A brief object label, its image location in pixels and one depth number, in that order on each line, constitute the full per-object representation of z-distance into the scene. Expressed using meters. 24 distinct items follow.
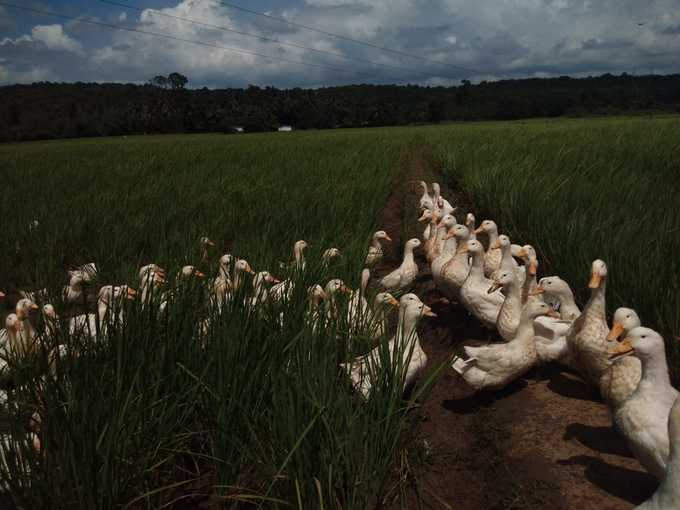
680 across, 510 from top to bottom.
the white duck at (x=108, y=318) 2.65
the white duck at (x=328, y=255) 4.75
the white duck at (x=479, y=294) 4.47
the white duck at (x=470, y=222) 6.46
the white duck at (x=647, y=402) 2.42
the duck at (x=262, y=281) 3.59
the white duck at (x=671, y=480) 1.97
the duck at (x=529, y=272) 4.48
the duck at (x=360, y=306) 3.48
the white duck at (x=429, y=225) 7.12
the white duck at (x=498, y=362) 3.49
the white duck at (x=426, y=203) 8.73
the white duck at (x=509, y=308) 4.01
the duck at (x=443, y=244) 5.66
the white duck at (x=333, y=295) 3.24
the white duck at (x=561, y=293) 4.03
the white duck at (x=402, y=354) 2.77
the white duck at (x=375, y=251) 5.77
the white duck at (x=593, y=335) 3.29
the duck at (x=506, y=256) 5.00
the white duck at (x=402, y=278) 5.43
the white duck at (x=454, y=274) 5.07
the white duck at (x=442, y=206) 7.86
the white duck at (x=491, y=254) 5.43
